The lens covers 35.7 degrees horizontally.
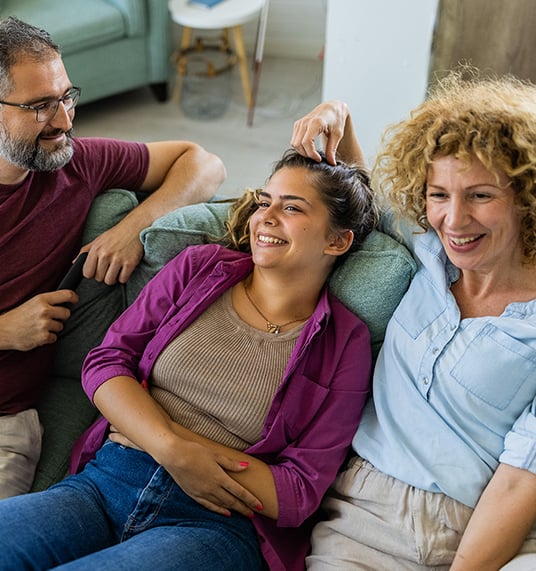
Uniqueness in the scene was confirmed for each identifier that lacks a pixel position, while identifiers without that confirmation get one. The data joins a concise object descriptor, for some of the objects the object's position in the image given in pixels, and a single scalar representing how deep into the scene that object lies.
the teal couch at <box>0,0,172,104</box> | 3.73
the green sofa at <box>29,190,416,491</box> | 1.80
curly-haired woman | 1.51
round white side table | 3.92
